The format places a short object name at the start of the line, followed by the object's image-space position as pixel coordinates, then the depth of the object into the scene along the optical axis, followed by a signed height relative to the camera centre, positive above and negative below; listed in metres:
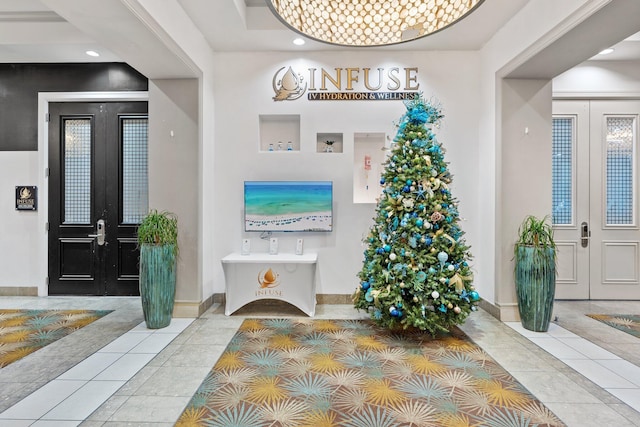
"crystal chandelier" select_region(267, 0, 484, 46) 1.34 +0.82
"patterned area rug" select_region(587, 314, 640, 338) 3.50 -1.26
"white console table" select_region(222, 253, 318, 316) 3.90 -0.88
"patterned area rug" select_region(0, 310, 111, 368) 3.02 -1.28
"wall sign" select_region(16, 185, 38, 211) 4.64 +0.18
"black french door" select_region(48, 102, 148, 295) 4.62 +0.22
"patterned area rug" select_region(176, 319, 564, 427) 2.07 -1.30
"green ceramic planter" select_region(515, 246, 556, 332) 3.34 -0.76
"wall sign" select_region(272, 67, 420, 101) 4.24 +1.66
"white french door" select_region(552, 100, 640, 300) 4.48 +0.18
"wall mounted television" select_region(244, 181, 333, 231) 4.16 +0.06
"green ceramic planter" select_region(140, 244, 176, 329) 3.44 -0.76
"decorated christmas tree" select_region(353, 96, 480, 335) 3.11 -0.35
